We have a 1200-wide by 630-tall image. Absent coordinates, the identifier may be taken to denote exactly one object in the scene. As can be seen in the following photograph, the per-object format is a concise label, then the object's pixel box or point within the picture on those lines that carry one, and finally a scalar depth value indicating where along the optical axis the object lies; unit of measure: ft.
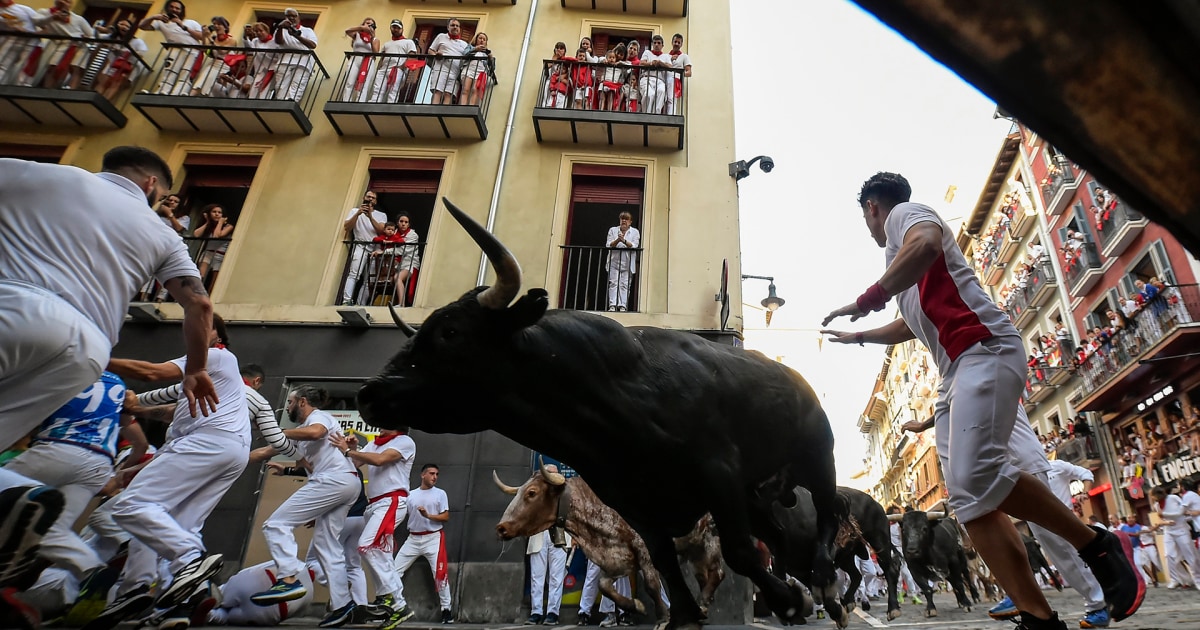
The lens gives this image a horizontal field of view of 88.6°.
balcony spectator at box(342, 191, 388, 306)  37.17
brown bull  22.30
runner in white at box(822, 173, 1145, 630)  8.43
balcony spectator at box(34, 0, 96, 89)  40.55
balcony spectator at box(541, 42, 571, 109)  42.09
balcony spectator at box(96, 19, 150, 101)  41.27
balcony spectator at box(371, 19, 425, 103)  41.91
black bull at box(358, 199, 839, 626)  10.16
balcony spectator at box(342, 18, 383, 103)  42.01
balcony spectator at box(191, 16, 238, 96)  41.34
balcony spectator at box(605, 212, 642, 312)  36.58
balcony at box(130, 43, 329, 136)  39.17
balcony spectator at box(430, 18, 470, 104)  41.93
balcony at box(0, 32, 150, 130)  38.58
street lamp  40.55
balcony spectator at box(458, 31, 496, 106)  41.93
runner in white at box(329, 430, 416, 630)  20.31
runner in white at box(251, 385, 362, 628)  18.97
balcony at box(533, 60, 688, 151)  40.09
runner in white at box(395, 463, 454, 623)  26.30
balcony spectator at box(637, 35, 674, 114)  41.42
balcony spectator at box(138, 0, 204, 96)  41.37
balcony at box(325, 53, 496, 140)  40.01
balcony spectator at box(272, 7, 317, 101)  41.27
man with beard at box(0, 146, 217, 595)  7.90
